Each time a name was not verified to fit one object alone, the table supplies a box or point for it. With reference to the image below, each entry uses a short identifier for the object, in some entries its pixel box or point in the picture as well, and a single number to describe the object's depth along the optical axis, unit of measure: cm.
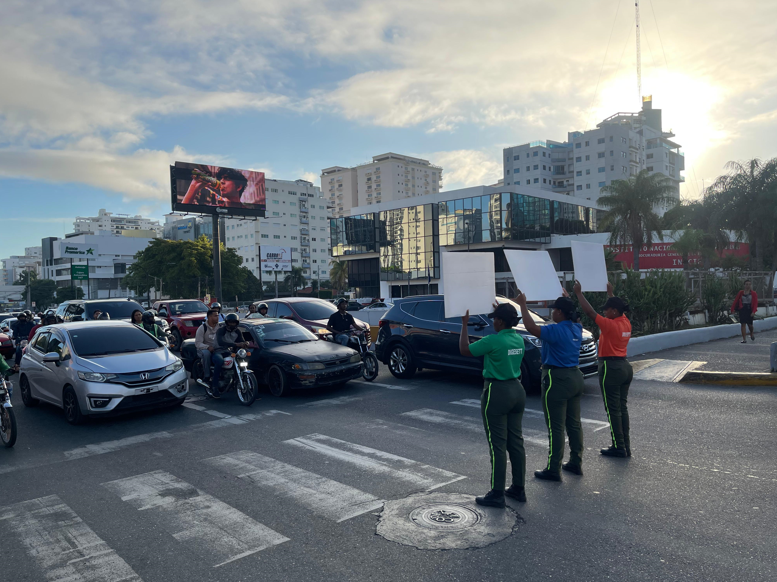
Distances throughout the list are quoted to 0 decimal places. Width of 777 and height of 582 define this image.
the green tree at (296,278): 10412
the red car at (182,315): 2006
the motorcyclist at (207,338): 1055
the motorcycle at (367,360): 1212
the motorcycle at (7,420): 741
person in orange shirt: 607
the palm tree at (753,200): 3759
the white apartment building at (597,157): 10075
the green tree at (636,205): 4684
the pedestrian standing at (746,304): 1590
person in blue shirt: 539
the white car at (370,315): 2752
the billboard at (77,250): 8894
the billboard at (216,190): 4362
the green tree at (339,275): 7662
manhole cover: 431
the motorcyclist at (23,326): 1413
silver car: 845
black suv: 1012
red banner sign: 5293
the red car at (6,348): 1708
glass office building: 6009
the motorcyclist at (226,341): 1025
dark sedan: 1034
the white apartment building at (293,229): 11750
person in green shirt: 482
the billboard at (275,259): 5997
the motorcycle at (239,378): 975
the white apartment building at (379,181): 15000
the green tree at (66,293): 10238
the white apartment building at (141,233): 13521
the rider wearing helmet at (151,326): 1221
